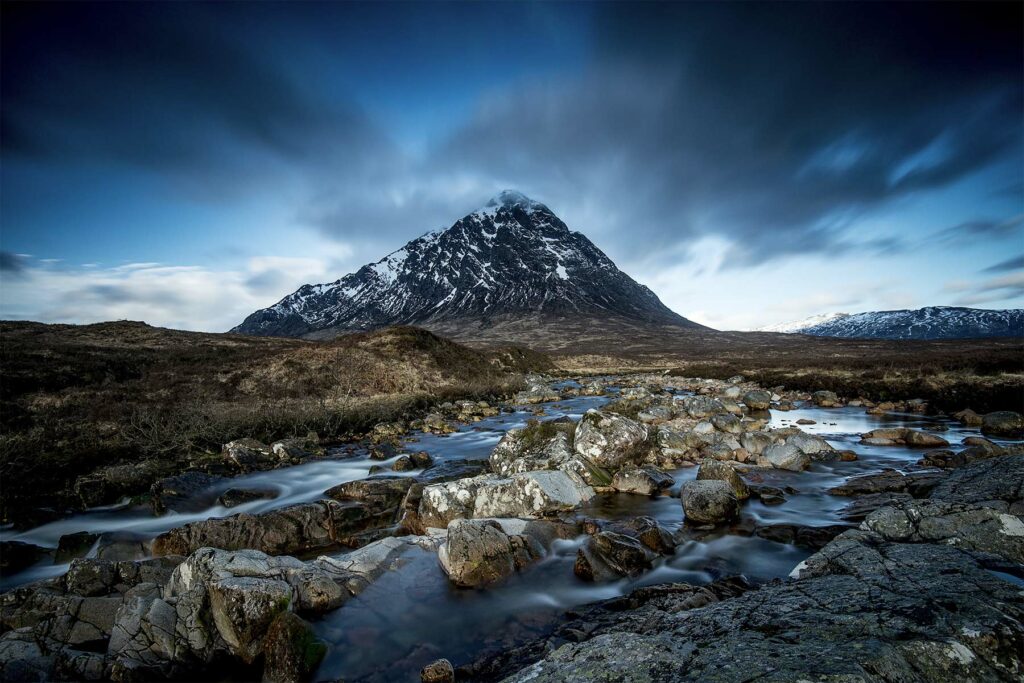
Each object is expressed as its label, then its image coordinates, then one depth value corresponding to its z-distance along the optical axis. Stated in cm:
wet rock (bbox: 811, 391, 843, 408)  2690
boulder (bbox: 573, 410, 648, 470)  1413
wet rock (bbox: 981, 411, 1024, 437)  1643
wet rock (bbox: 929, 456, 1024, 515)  685
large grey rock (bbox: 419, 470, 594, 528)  1059
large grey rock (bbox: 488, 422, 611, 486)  1295
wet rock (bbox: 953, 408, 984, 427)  1849
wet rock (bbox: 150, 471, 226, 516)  1190
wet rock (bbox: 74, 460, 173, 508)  1236
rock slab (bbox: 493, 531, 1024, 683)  314
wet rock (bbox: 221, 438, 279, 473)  1575
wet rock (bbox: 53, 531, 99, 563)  965
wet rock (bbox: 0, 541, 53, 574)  923
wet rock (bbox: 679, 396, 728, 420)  2264
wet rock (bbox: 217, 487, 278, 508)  1256
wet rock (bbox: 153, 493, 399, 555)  938
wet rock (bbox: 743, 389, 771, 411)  2641
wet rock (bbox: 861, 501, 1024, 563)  592
